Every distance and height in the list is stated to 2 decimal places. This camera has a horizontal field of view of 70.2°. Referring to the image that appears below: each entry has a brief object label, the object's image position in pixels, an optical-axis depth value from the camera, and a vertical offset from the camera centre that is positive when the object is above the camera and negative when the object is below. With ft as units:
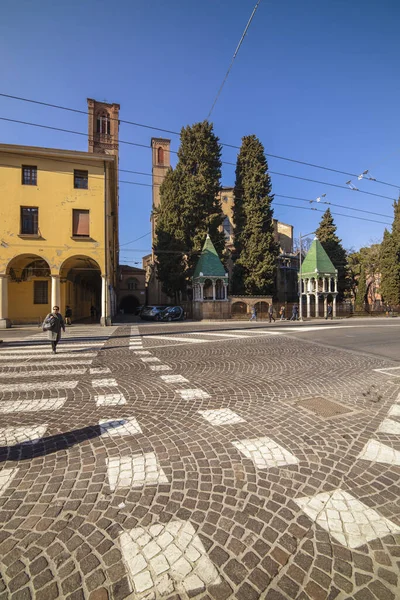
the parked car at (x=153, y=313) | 89.30 -5.08
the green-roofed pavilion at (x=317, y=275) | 113.60 +8.78
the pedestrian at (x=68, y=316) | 69.67 -4.67
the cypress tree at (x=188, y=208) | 111.04 +35.44
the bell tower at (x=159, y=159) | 171.32 +83.15
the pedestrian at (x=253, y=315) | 98.28 -6.30
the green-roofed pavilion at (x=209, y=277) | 99.76 +7.00
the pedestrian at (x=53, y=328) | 30.37 -3.33
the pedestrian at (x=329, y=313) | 106.63 -6.24
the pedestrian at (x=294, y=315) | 97.91 -6.29
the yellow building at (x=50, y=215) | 62.96 +18.69
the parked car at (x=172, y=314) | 90.41 -5.42
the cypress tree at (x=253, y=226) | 118.83 +30.61
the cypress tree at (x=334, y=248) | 142.92 +24.87
